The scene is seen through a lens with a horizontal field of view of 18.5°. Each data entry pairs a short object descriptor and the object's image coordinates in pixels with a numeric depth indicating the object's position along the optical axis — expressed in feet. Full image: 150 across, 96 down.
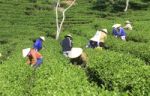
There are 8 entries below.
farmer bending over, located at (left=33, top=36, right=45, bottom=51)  83.43
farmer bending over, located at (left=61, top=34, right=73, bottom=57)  79.46
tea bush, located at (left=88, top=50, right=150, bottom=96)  42.96
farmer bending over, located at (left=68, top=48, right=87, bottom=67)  55.72
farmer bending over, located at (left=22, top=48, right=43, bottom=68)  63.26
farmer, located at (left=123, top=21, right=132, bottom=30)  118.83
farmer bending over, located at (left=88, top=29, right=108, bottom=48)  81.35
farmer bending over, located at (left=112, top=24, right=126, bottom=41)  98.33
